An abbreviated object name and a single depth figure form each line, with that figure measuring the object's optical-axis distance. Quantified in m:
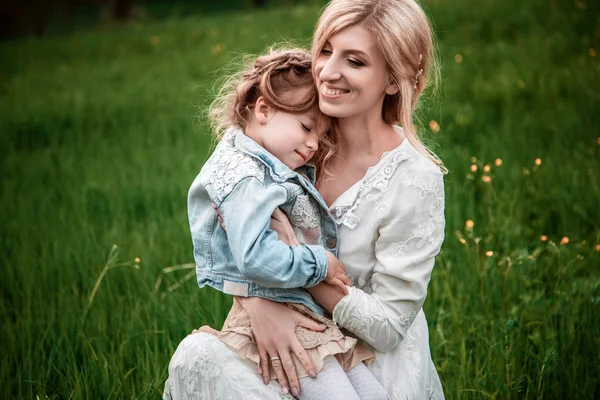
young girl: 2.17
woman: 2.30
